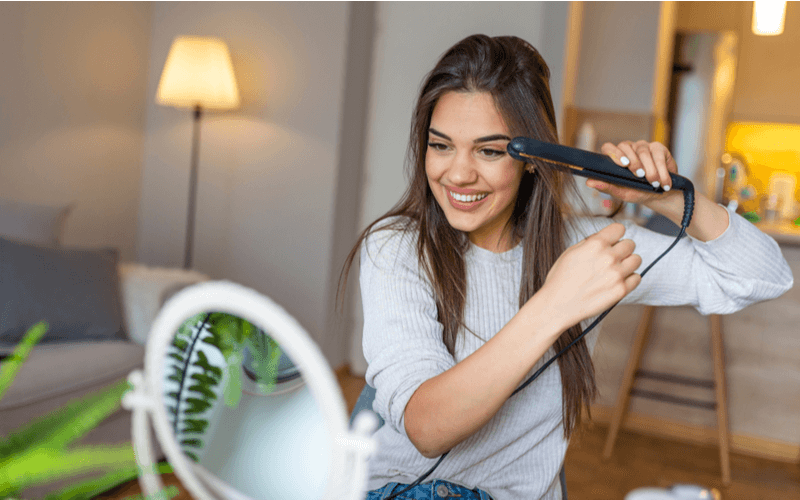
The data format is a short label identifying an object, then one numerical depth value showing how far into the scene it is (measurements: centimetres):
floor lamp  279
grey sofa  162
